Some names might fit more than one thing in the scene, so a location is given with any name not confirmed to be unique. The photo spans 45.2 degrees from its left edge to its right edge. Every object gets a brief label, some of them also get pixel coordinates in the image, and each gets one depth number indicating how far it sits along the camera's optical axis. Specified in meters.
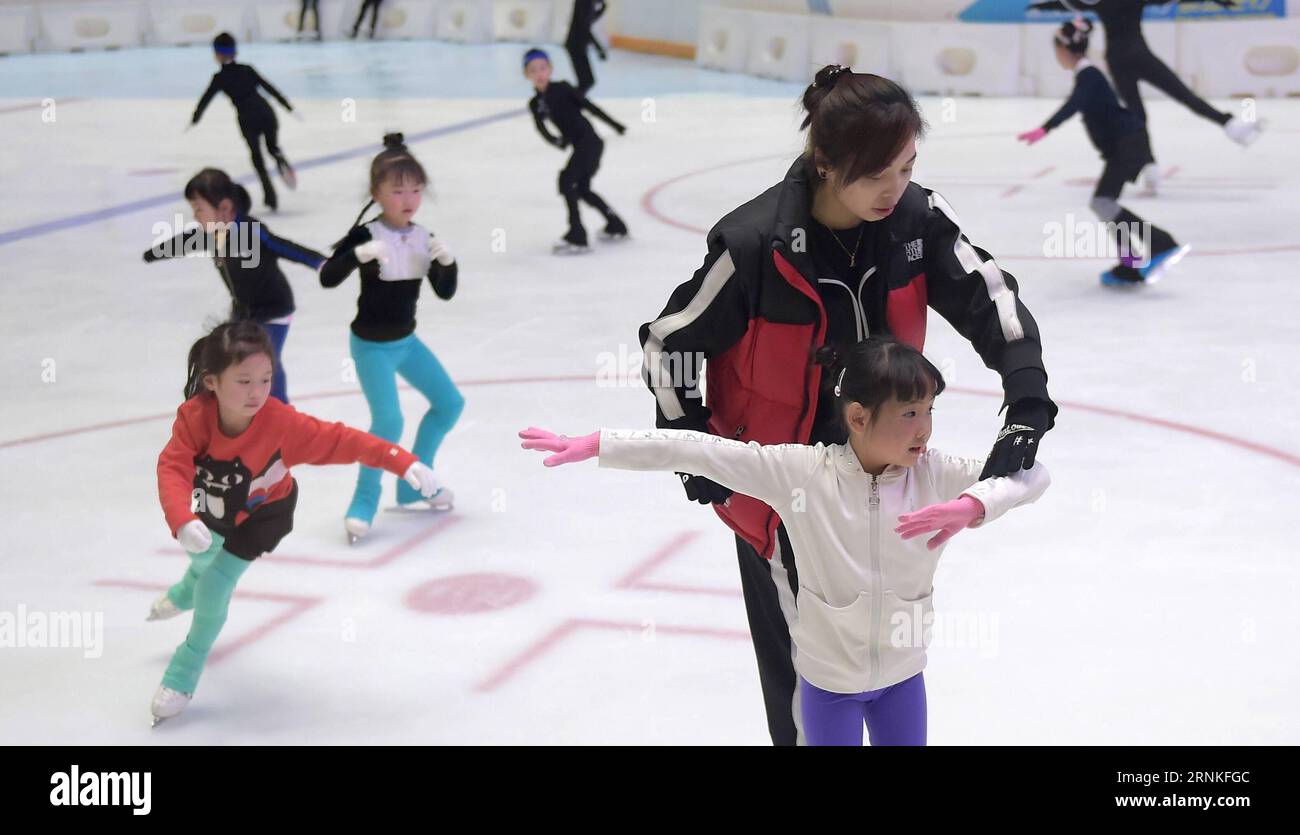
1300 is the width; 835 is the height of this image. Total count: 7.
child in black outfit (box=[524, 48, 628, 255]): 11.44
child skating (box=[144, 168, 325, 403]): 6.49
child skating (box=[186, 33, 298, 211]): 14.02
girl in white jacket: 3.12
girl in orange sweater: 4.52
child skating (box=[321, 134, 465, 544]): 6.17
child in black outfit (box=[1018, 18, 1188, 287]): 10.02
